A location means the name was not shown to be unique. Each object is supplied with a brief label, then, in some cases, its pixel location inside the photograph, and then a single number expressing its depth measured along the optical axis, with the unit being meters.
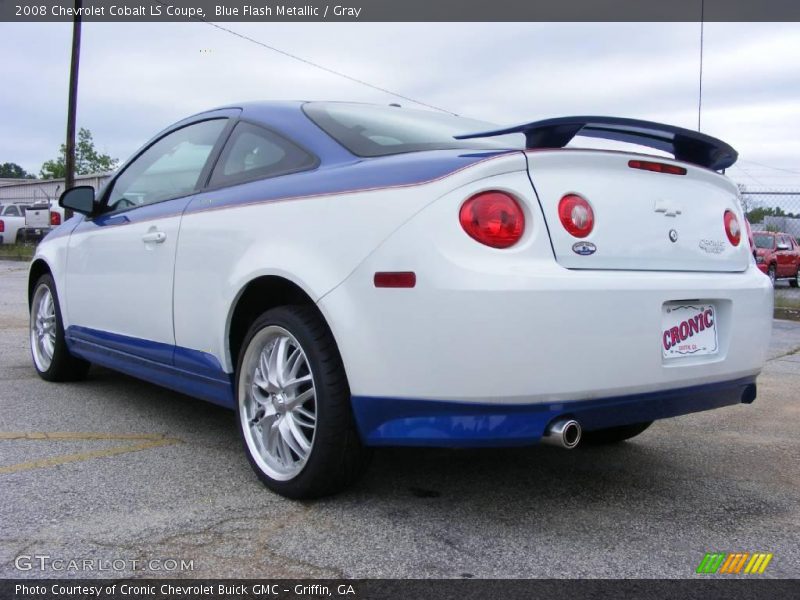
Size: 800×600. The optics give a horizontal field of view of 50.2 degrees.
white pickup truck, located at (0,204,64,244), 27.83
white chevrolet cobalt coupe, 2.55
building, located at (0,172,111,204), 33.59
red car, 23.16
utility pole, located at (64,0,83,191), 18.88
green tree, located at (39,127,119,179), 63.09
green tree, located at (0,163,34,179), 105.38
